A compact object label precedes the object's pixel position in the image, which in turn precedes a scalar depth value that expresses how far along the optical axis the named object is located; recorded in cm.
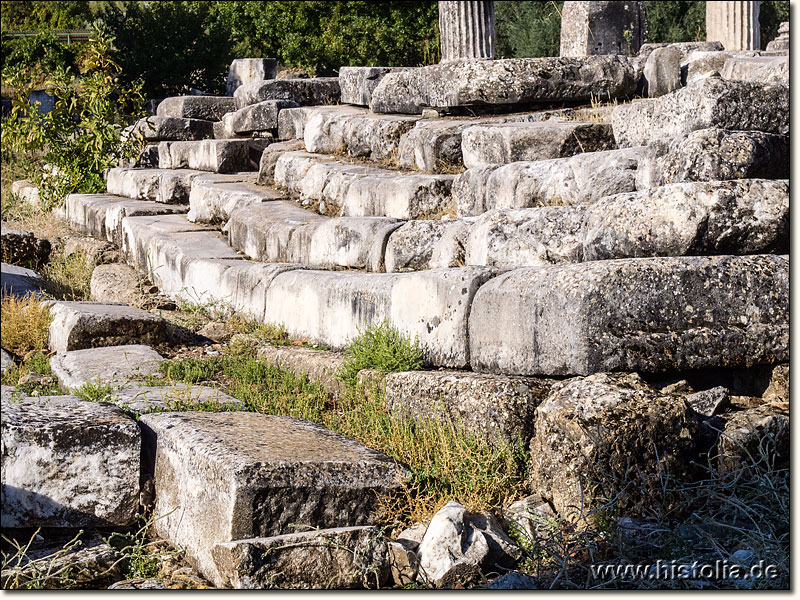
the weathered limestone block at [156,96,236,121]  1560
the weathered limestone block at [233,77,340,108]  1435
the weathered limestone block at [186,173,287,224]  1033
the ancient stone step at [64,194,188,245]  1166
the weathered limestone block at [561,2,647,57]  1343
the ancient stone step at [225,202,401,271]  745
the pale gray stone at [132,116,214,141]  1487
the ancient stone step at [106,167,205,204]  1230
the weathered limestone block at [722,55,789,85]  726
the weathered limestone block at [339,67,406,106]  1203
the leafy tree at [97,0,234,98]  1969
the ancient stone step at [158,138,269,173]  1234
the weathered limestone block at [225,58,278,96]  1828
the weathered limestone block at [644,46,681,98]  935
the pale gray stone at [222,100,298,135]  1331
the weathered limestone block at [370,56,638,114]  925
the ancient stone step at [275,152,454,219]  810
